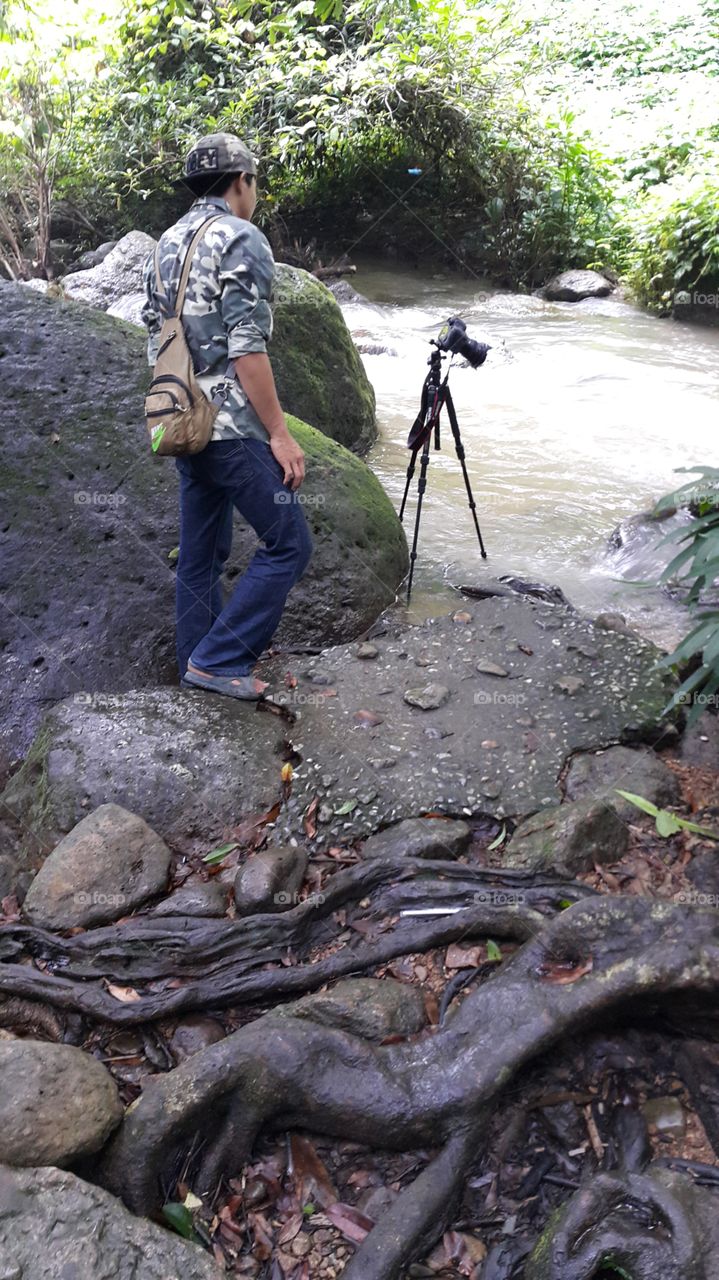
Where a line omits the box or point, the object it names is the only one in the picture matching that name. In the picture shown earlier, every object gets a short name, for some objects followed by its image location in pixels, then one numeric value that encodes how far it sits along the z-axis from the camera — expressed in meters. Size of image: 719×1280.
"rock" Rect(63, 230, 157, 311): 11.04
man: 3.17
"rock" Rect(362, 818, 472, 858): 2.95
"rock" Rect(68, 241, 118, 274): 13.38
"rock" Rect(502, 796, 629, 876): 2.83
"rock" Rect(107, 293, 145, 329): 9.84
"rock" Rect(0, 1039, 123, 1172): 2.01
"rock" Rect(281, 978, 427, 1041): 2.38
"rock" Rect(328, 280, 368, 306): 12.37
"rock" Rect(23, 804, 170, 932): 2.88
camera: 4.50
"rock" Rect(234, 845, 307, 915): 2.84
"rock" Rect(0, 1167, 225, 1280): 1.78
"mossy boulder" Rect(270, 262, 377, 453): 6.61
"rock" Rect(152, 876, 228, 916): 2.88
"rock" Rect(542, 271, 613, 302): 12.70
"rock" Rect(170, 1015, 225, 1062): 2.52
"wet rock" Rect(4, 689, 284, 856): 3.26
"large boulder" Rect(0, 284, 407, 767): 4.12
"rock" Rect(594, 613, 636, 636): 4.00
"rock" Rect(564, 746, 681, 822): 3.14
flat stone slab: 3.21
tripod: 4.66
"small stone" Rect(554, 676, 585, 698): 3.61
